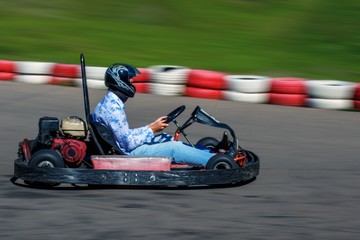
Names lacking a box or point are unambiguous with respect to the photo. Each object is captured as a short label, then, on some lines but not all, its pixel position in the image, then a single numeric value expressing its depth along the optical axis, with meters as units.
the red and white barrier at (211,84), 16.58
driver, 10.58
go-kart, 10.27
